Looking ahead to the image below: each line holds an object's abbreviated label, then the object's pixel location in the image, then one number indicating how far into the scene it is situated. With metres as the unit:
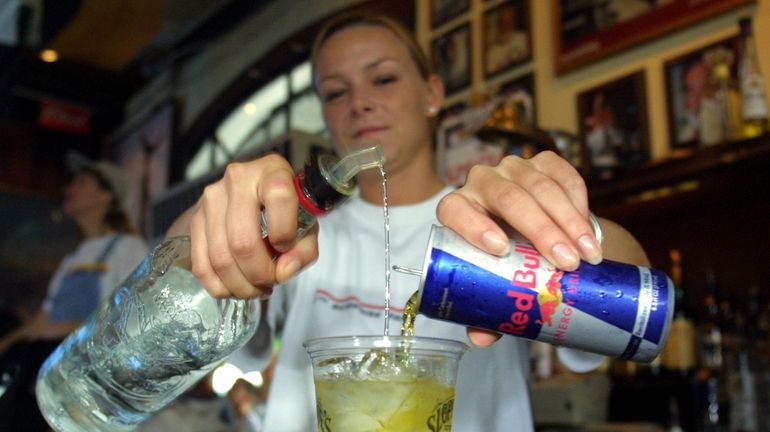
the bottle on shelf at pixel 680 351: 1.99
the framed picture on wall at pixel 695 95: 2.02
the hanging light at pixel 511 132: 2.18
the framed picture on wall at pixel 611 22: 2.18
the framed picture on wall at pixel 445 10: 3.02
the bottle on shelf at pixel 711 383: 1.95
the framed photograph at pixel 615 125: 2.27
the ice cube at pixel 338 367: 0.66
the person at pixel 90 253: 2.84
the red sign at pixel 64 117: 5.68
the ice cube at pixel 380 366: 0.64
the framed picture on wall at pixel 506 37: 2.73
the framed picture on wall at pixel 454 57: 2.96
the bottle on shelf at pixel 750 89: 1.84
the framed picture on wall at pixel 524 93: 2.64
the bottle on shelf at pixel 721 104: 1.93
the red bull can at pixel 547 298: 0.67
